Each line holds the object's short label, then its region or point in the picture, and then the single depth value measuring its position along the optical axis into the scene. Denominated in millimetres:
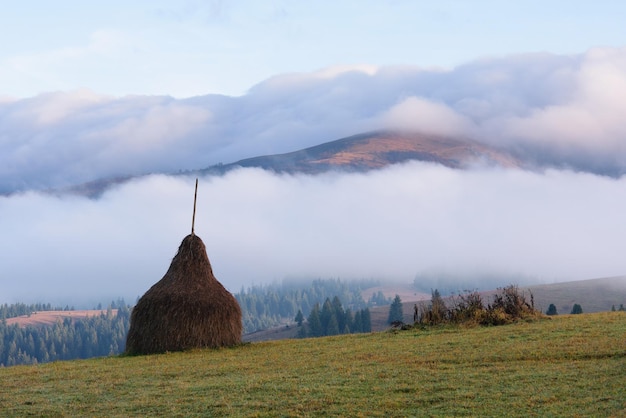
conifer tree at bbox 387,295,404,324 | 127962
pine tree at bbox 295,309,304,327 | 145875
